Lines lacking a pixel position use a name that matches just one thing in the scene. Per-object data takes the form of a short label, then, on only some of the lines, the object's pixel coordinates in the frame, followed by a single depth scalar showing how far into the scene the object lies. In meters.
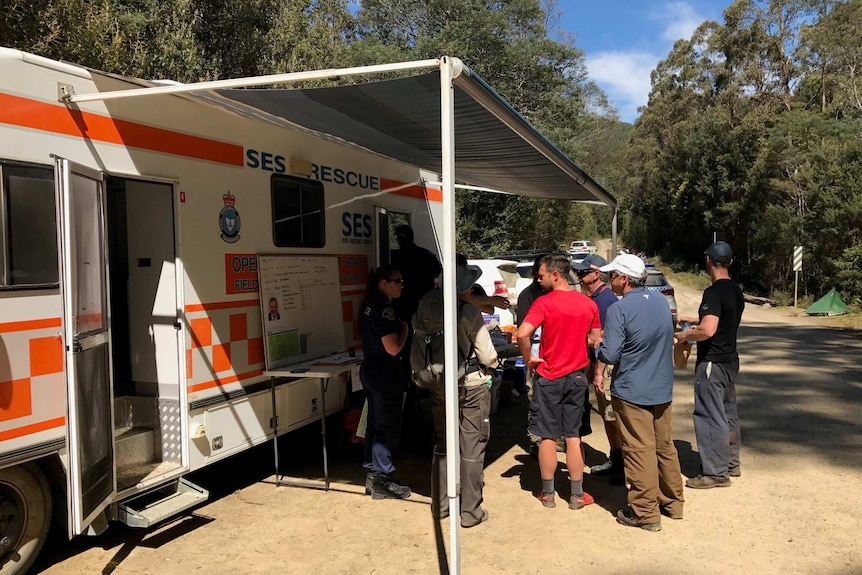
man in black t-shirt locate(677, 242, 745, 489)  4.64
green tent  18.12
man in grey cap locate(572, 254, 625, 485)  5.00
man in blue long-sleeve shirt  4.07
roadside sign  19.83
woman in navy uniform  4.63
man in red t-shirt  4.36
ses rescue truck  3.22
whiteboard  4.83
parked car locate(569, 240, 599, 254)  40.29
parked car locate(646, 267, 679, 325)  13.32
